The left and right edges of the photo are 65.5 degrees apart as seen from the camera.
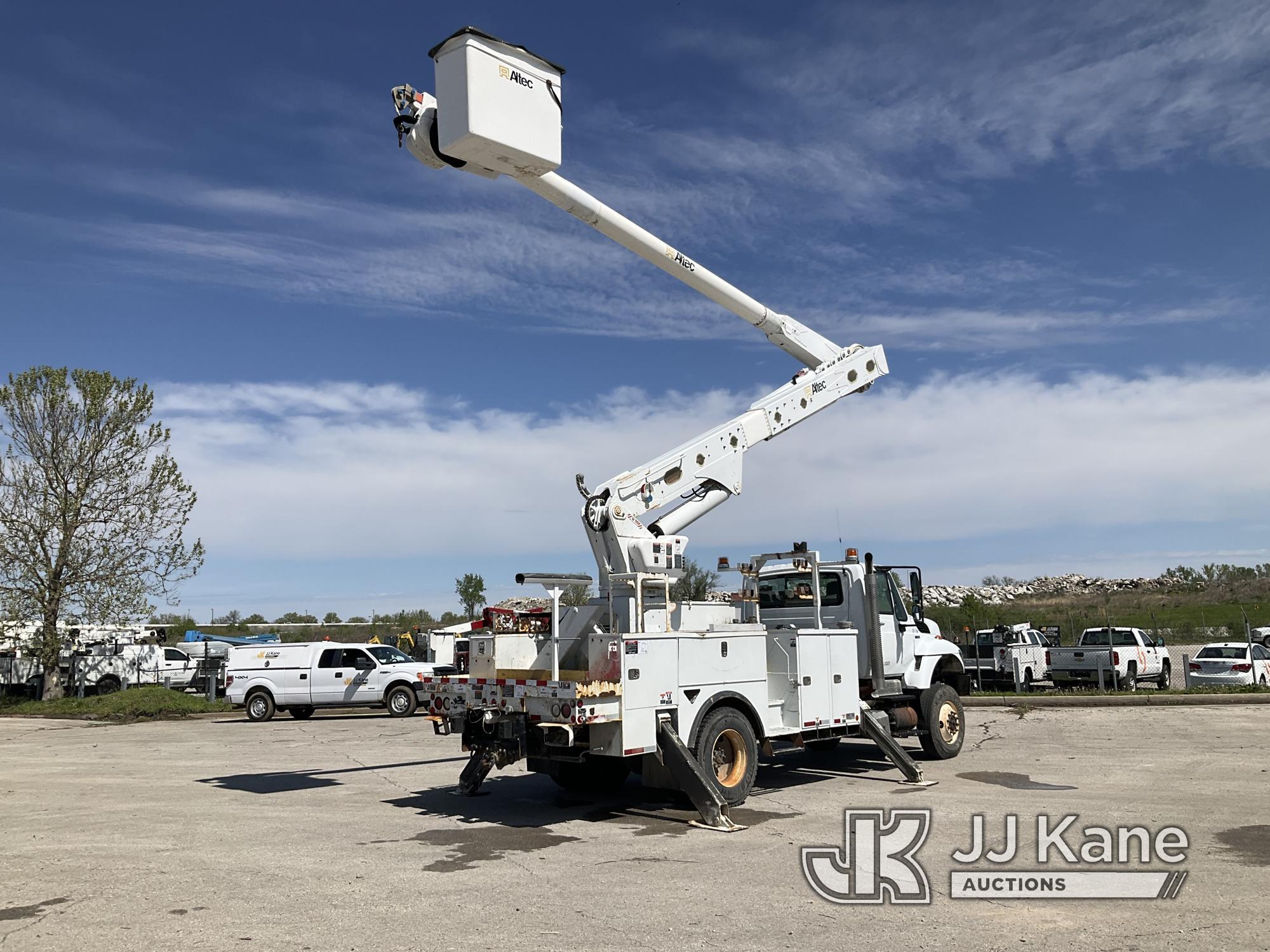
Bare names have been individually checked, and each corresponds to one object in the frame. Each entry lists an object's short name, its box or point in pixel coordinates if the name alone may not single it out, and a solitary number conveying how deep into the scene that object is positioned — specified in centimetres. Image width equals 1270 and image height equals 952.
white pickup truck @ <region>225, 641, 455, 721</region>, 2291
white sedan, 2219
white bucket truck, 898
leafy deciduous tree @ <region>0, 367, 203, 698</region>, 2589
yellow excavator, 3084
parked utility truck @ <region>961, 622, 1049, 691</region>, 2517
